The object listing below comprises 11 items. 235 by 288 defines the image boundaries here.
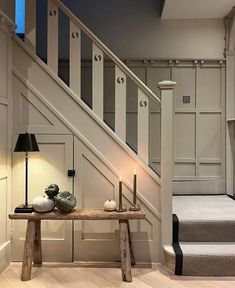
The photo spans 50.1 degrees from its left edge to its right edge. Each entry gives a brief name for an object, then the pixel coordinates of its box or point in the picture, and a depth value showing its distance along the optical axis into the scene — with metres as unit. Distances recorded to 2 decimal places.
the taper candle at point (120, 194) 2.35
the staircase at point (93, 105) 2.57
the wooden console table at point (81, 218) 2.24
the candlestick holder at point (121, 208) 2.33
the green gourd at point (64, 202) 2.26
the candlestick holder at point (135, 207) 2.34
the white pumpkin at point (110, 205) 2.33
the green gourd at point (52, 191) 2.36
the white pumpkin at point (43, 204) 2.28
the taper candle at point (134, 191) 2.40
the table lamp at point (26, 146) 2.28
